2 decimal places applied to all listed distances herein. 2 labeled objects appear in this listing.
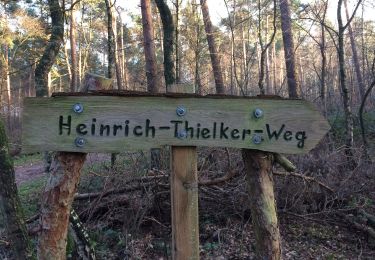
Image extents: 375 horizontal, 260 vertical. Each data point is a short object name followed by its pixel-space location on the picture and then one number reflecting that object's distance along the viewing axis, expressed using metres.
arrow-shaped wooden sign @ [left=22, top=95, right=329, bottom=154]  2.24
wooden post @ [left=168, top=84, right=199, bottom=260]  2.37
